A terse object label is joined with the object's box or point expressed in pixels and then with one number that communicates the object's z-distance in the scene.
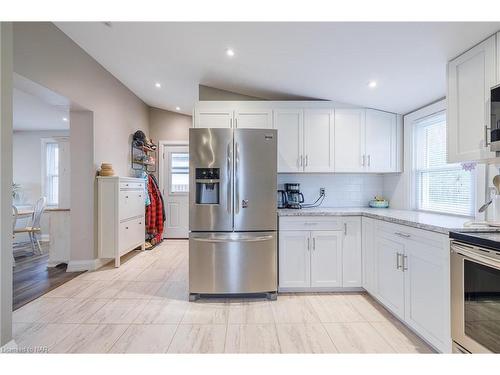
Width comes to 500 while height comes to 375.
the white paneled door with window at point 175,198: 5.73
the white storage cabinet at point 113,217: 3.73
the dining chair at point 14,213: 4.20
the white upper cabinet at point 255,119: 3.25
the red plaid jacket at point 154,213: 5.06
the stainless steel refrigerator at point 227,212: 2.67
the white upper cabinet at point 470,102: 1.72
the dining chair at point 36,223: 4.57
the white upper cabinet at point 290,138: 3.25
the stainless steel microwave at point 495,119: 1.59
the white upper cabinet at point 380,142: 3.28
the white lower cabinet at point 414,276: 1.72
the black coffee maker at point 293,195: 3.33
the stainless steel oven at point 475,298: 1.38
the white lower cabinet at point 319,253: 2.85
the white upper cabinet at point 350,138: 3.27
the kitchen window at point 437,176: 2.40
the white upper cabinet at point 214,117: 3.24
